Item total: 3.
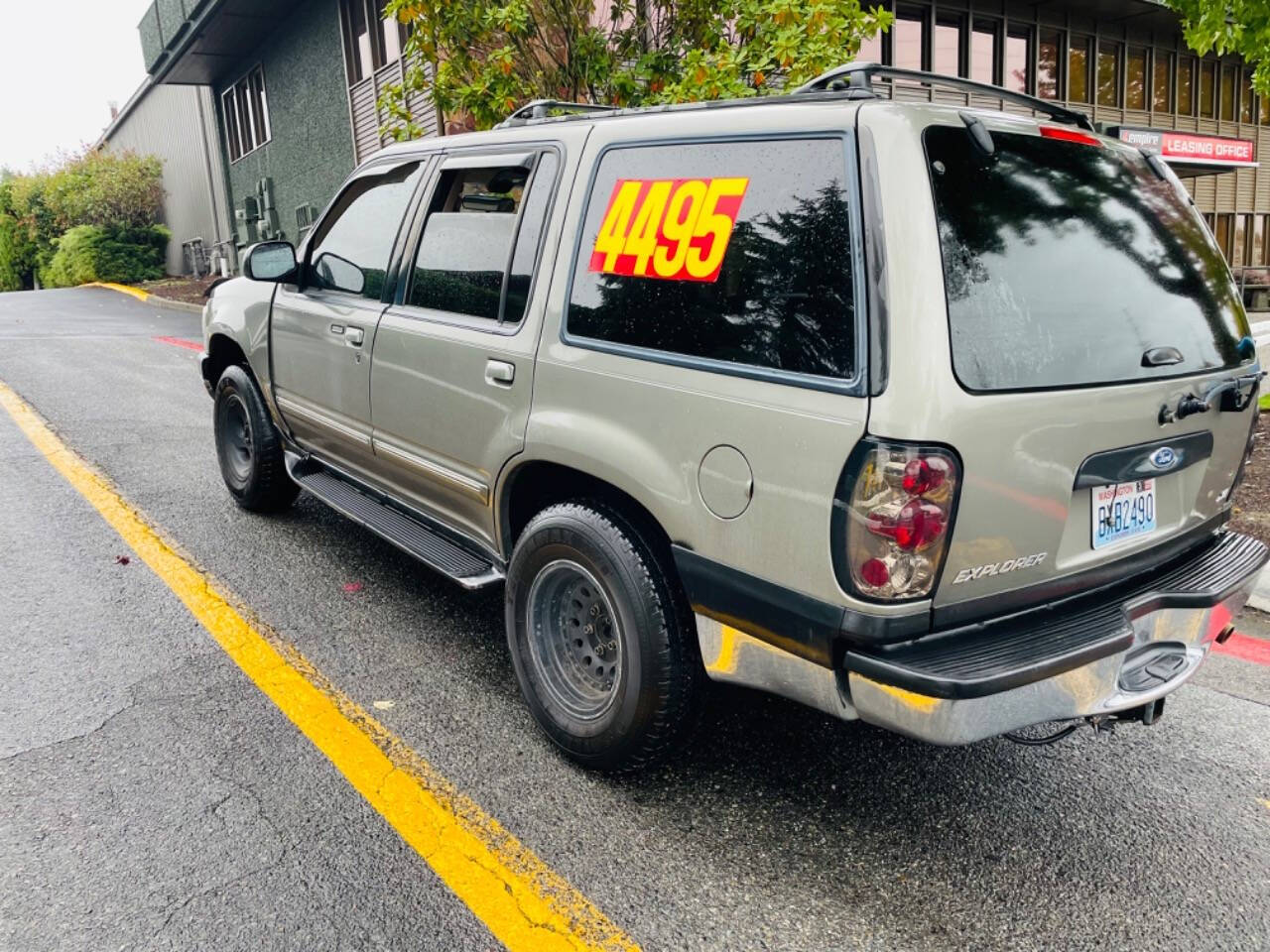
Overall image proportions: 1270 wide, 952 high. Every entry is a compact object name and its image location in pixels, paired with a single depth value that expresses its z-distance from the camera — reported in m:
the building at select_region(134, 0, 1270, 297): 16.73
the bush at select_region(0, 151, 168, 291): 25.84
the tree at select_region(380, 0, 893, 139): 6.44
